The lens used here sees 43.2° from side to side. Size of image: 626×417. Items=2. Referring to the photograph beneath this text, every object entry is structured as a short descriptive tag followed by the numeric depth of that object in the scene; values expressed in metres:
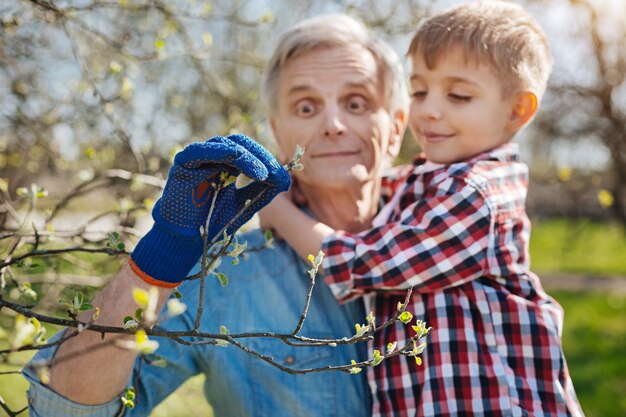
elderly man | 0.67
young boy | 0.81
